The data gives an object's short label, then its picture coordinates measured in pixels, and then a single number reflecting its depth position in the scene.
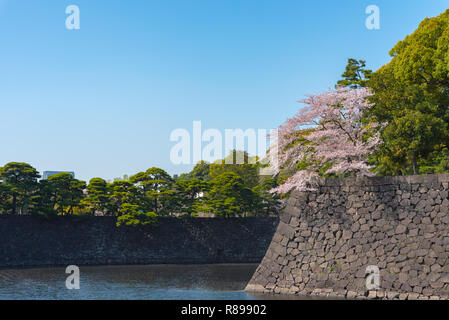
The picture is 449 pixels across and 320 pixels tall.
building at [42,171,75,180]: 137.29
